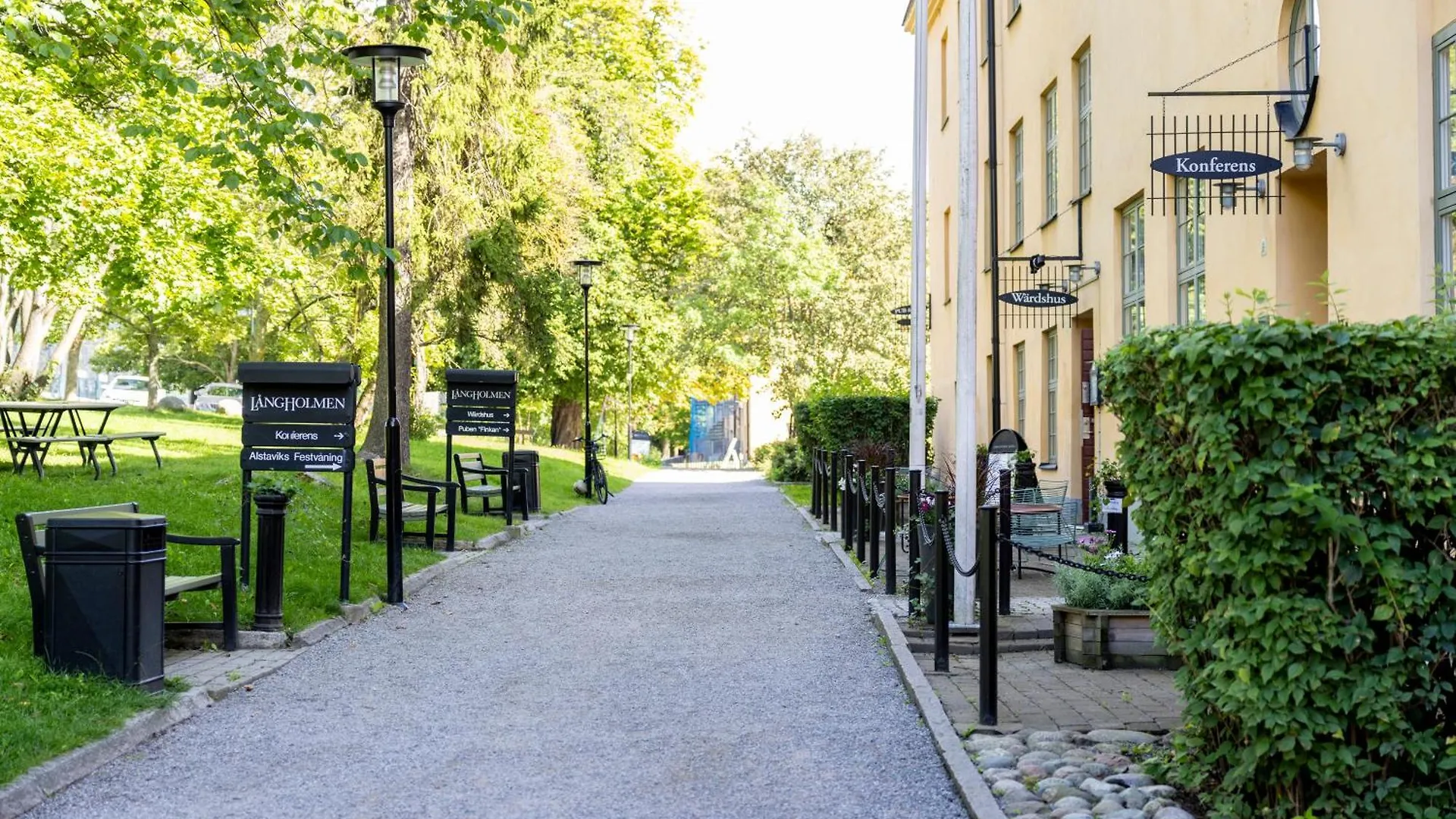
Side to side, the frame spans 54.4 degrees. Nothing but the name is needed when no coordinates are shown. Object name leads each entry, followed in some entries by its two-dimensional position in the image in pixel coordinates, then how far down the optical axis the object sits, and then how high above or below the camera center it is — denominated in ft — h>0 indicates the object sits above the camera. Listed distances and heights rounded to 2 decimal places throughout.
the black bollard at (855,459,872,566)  47.11 -2.41
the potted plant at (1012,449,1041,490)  62.75 -1.54
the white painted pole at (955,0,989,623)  31.37 +1.90
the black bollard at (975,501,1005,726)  22.49 -2.58
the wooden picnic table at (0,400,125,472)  51.57 +0.32
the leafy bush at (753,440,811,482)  114.01 -2.25
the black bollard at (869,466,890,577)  42.63 -2.67
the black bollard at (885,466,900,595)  36.99 -2.69
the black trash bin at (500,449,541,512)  67.51 -2.23
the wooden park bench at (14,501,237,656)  24.56 -2.67
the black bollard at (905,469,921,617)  33.27 -3.22
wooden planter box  27.14 -3.92
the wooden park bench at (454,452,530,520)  61.57 -2.30
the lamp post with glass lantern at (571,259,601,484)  86.43 +8.34
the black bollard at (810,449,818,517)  73.36 -2.67
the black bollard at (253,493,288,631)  30.35 -2.77
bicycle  85.10 -2.58
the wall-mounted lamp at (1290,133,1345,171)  31.35 +6.53
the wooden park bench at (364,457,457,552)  47.83 -2.57
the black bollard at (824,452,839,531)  62.05 -2.47
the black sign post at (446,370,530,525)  64.69 +1.47
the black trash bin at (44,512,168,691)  23.85 -2.74
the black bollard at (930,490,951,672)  26.50 -2.89
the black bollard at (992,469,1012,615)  33.12 -3.23
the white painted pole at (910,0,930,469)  46.01 +6.33
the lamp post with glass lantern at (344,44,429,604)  38.06 +6.16
